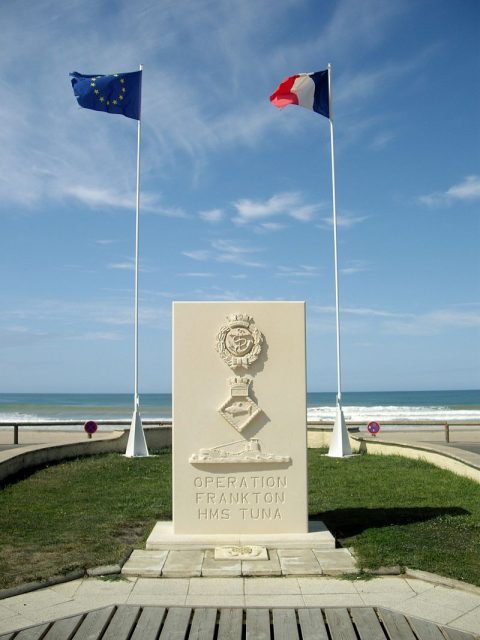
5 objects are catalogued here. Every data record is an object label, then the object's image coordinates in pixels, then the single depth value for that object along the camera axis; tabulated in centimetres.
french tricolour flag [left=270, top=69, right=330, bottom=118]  1439
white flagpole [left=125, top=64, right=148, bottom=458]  1539
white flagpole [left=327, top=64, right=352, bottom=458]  1518
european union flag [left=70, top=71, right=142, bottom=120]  1450
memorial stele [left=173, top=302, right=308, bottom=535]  719
